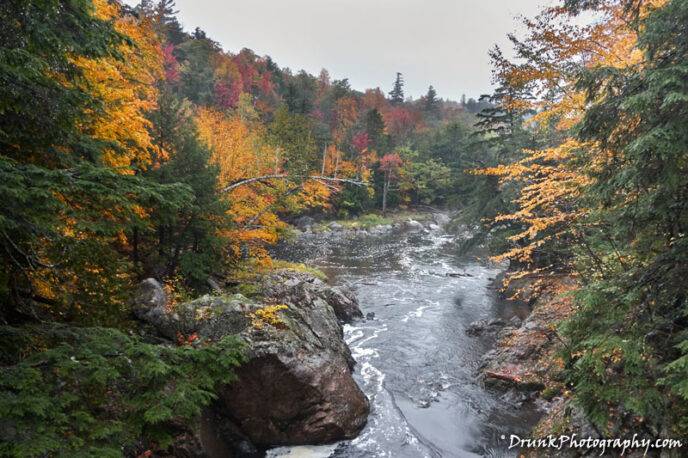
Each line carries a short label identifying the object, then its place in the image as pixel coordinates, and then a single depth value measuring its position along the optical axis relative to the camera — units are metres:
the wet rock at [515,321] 16.31
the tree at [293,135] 40.00
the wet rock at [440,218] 55.22
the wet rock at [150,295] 9.89
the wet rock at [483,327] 17.02
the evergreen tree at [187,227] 11.92
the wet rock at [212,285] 12.62
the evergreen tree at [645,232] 5.26
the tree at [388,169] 55.12
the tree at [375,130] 57.34
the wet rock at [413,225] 50.93
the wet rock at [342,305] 18.22
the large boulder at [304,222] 44.50
